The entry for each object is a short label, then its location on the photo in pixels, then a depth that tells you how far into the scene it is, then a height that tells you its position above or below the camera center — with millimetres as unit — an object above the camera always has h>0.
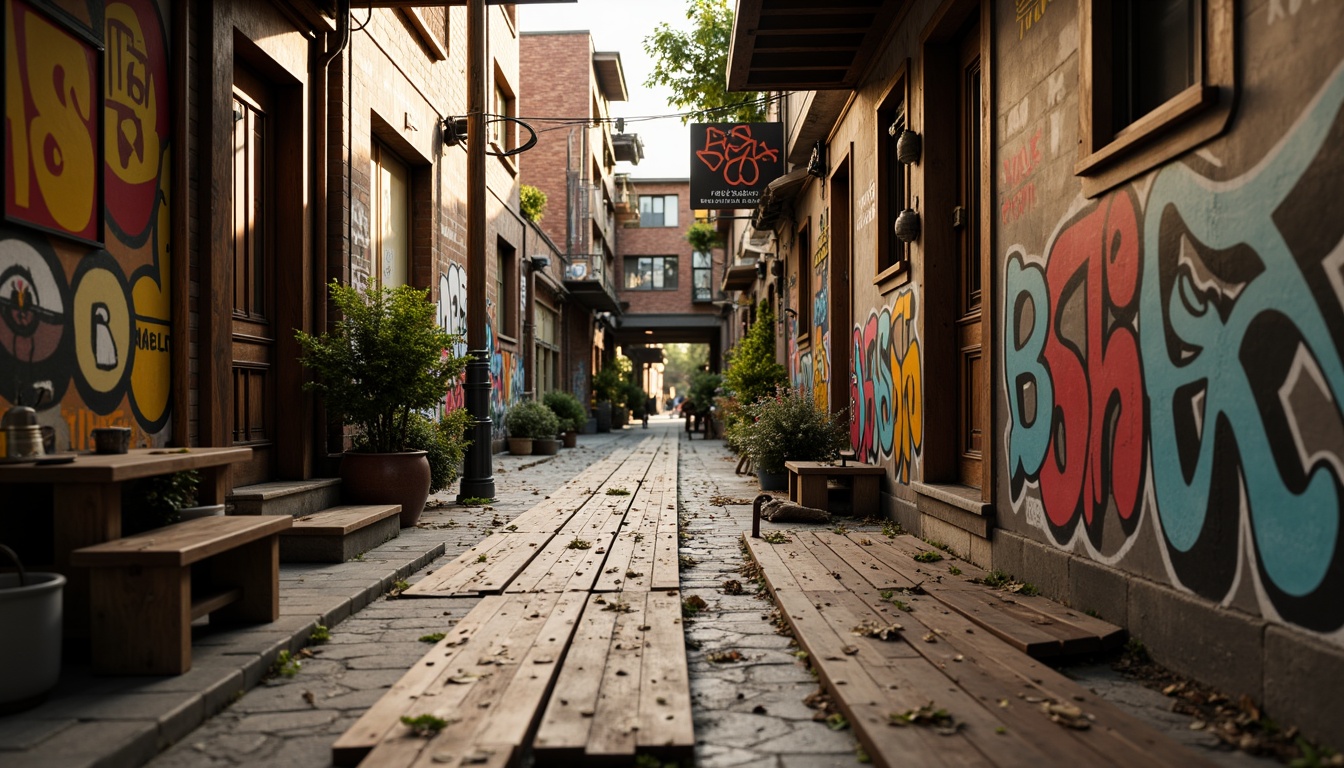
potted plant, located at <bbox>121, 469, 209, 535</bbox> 3779 -419
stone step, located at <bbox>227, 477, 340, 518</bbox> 5832 -655
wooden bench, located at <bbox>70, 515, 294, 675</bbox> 3195 -705
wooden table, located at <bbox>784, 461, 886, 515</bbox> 8031 -766
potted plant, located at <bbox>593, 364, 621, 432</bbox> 28625 +326
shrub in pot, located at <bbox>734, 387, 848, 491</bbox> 9352 -382
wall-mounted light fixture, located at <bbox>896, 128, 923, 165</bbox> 6934 +1886
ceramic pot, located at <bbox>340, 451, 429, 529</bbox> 6934 -591
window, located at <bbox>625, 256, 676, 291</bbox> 37438 +5089
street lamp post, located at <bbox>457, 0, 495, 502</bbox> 8938 +934
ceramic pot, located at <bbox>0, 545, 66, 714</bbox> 2844 -752
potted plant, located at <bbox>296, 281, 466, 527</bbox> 6879 +172
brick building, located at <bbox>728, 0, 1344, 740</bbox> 2711 +322
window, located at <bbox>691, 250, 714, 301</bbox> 36469 +4868
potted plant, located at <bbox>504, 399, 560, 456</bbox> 16312 -510
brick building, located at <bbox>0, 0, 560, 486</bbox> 4230 +1218
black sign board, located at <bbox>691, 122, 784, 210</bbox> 13359 +3445
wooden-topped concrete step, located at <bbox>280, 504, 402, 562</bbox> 5541 -843
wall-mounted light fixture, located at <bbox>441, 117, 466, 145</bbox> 11125 +3283
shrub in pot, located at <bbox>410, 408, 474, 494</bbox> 7607 -368
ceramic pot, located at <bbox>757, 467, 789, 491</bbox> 10281 -937
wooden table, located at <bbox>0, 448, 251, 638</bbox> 3223 -348
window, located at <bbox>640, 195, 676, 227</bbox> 38406 +7812
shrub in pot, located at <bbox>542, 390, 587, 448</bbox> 19312 -263
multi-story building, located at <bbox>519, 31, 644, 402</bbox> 24797 +6316
